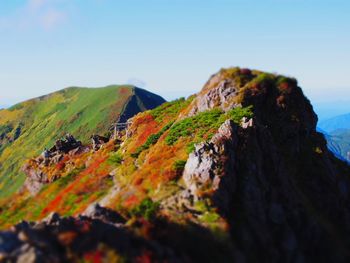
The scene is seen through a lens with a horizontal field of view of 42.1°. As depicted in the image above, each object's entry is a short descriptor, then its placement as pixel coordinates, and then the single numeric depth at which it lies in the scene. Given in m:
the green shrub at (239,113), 58.60
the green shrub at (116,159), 63.05
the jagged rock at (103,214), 37.53
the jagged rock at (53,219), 32.97
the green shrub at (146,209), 38.62
